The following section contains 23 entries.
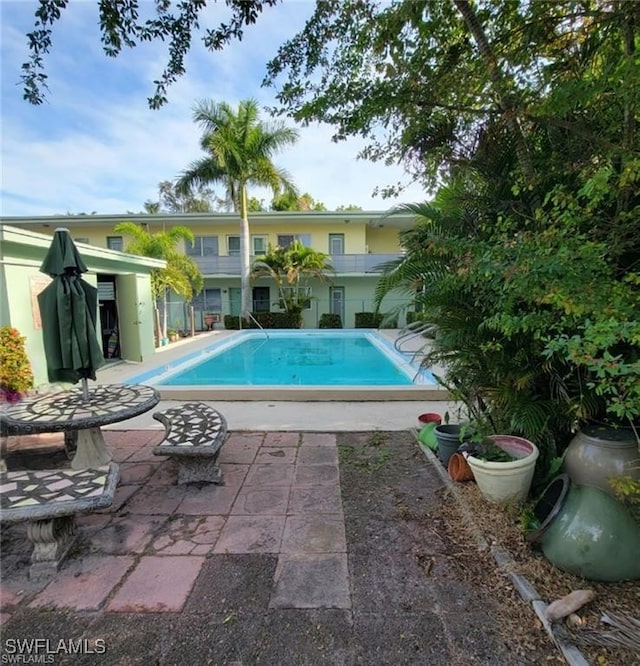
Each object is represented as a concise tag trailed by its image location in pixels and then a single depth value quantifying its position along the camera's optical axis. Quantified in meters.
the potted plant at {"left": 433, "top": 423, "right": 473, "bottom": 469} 3.47
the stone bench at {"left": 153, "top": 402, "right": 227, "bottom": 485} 3.21
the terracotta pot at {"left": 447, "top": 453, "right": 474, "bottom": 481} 3.22
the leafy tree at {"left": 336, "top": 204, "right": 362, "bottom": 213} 31.15
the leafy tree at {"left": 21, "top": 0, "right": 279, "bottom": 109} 2.45
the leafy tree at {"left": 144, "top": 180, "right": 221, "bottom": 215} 30.44
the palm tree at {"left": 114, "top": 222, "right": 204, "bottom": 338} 12.09
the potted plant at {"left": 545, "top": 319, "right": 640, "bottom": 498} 1.76
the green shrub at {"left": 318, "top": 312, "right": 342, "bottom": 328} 18.48
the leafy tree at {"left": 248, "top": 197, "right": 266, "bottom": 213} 26.06
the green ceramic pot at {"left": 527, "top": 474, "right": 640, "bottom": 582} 2.05
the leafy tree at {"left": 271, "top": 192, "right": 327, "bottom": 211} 21.54
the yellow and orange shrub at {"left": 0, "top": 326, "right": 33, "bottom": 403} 4.80
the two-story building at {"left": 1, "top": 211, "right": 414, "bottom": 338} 17.92
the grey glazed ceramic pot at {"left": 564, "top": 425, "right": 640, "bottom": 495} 2.25
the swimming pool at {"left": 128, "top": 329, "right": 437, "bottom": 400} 6.52
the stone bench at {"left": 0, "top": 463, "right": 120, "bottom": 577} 2.22
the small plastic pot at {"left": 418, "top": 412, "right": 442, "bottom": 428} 4.43
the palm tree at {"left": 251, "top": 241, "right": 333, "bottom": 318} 16.45
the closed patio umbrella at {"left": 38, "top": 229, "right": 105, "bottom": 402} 3.17
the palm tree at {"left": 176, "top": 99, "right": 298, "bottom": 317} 15.18
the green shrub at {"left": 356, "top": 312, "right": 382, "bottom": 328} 18.16
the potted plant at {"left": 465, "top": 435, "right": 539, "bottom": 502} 2.62
